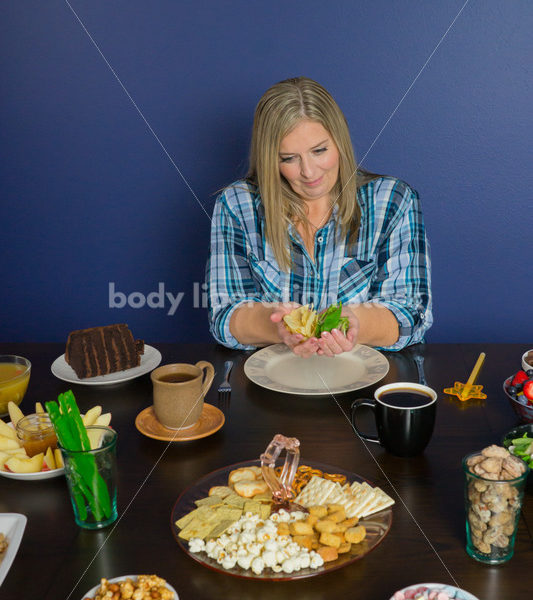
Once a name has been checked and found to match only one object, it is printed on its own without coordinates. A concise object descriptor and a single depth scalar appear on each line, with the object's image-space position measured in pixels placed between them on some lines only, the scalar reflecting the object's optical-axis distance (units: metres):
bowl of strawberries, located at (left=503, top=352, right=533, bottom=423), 1.24
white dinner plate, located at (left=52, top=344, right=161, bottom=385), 1.53
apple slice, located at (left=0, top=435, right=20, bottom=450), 1.19
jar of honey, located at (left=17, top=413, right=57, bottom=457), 1.18
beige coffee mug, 1.27
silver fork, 1.44
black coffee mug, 1.15
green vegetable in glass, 1.00
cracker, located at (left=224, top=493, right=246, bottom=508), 1.02
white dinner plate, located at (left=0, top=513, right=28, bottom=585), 0.90
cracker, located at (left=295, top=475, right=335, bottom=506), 1.03
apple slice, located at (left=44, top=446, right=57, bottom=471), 1.14
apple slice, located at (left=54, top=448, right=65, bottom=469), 1.14
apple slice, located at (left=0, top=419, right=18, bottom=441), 1.22
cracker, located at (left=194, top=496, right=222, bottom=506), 1.03
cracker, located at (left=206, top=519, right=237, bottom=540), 0.94
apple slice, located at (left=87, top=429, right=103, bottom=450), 1.08
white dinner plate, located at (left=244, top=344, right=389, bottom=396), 1.47
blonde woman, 1.93
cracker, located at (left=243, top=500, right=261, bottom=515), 0.99
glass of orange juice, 1.39
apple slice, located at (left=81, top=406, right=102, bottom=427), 1.23
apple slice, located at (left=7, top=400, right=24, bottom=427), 1.28
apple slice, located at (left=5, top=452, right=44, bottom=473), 1.13
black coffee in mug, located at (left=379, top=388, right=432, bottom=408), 1.18
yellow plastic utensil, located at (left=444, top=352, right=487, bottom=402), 1.40
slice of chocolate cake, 1.54
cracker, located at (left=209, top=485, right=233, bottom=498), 1.05
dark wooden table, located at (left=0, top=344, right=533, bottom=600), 0.88
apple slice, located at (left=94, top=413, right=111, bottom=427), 1.23
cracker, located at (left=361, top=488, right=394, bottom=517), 1.00
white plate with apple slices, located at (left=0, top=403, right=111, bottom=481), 1.12
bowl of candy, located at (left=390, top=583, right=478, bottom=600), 0.80
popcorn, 0.88
